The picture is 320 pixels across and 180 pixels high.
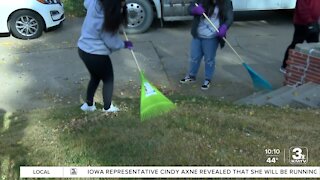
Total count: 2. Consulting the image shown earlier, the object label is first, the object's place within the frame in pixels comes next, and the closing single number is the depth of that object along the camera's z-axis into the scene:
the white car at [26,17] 6.92
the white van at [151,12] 7.25
